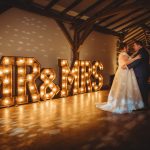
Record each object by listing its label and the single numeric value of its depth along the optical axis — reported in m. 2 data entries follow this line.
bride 4.68
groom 4.85
